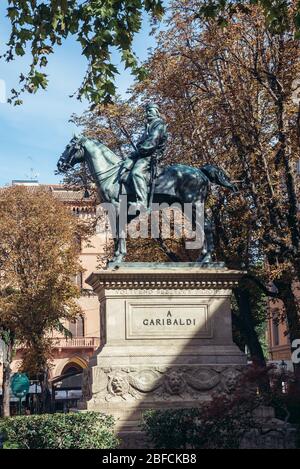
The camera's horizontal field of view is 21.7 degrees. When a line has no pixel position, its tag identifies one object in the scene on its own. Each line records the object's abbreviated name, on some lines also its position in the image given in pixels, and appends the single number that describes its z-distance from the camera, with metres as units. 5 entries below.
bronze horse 17.16
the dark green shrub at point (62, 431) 12.55
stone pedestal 15.92
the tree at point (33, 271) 36.38
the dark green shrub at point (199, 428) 12.91
